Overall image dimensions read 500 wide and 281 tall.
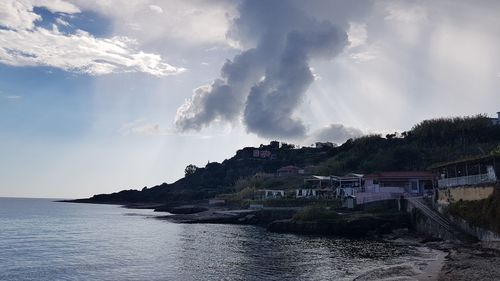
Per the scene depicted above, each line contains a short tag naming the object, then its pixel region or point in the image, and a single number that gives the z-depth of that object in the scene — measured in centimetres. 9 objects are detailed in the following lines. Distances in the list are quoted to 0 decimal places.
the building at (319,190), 8267
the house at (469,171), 4027
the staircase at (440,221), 4004
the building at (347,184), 7655
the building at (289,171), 14135
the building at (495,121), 11897
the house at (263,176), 13875
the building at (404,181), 7150
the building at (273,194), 9638
